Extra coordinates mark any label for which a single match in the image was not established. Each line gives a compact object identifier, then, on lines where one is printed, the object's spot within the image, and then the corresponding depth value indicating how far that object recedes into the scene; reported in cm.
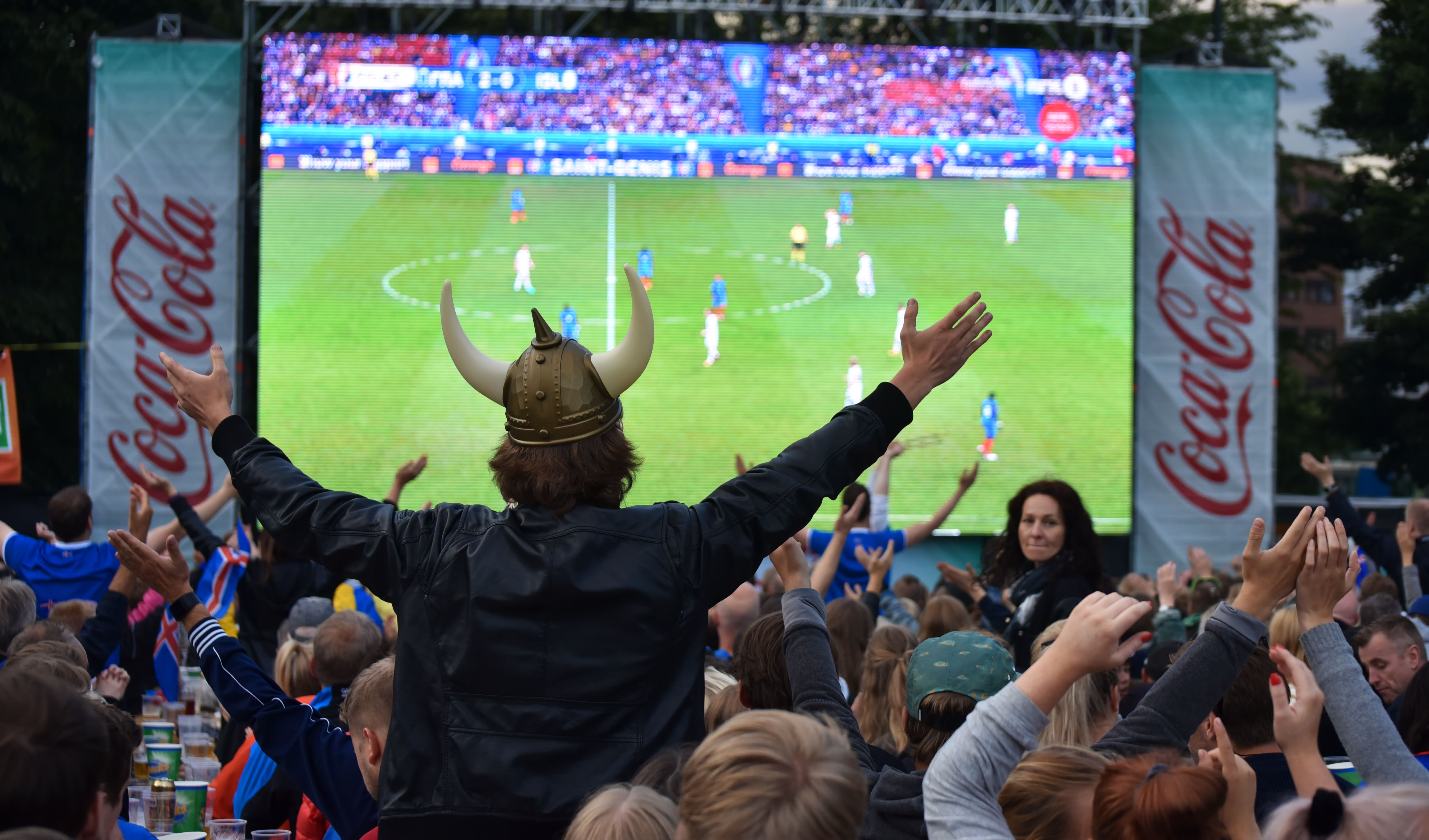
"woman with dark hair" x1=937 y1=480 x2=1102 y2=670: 502
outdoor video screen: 1303
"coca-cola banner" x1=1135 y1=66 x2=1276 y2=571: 1388
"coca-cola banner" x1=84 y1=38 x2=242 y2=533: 1302
